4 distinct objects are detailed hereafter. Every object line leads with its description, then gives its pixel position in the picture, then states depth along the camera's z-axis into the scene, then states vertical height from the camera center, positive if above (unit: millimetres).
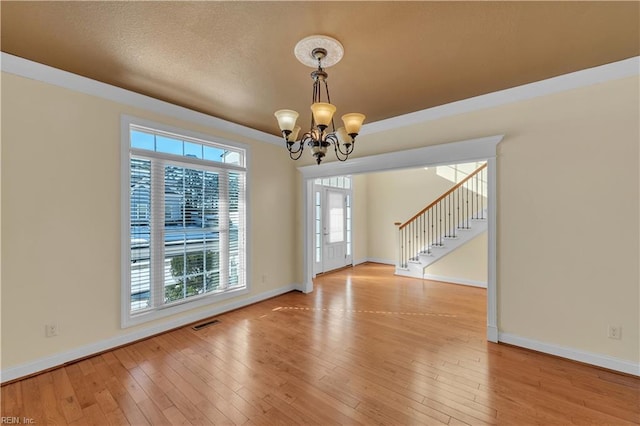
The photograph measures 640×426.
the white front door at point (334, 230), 6328 -407
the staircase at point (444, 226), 5457 -288
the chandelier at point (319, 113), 1979 +747
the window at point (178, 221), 3029 -88
